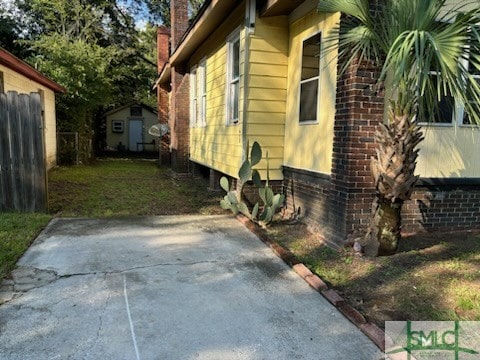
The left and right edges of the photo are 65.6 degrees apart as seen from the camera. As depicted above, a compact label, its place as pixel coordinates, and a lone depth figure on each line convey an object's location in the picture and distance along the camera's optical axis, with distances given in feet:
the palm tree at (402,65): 9.58
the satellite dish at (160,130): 50.72
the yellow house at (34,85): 27.80
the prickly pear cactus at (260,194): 18.62
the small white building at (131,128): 89.20
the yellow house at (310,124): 14.42
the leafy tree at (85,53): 46.50
